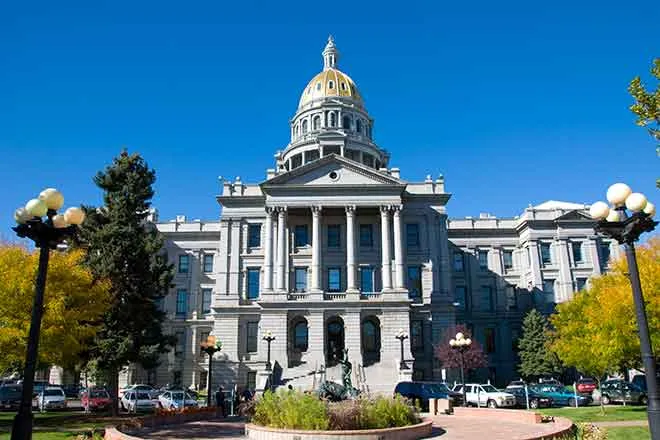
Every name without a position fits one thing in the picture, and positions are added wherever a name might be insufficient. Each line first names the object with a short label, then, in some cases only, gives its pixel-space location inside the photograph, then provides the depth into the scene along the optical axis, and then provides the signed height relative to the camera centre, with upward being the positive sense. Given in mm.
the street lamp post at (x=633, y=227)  9844 +2635
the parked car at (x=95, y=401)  36250 -2201
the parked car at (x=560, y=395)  36469 -2246
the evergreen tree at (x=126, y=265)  32438 +6005
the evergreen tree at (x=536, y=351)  53250 +923
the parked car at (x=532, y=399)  35906 -2459
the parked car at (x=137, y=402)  35738 -2276
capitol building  48906 +8768
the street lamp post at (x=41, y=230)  10664 +2868
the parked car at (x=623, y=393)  35406 -2124
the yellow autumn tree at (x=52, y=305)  22969 +2665
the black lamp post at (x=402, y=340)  44531 +1738
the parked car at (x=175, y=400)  34812 -2152
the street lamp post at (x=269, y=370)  43853 -483
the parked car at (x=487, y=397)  34266 -2168
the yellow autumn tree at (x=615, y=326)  26578 +1730
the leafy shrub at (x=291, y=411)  15500 -1350
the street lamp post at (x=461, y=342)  28062 +949
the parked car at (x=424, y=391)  30316 -1575
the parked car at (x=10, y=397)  38031 -1935
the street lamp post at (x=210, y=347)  29409 +964
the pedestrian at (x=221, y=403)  27161 -1838
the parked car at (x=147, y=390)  39188 -1690
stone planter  14648 -1890
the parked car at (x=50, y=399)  36625 -2063
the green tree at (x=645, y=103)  13633 +6140
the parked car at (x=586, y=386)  41719 -1979
